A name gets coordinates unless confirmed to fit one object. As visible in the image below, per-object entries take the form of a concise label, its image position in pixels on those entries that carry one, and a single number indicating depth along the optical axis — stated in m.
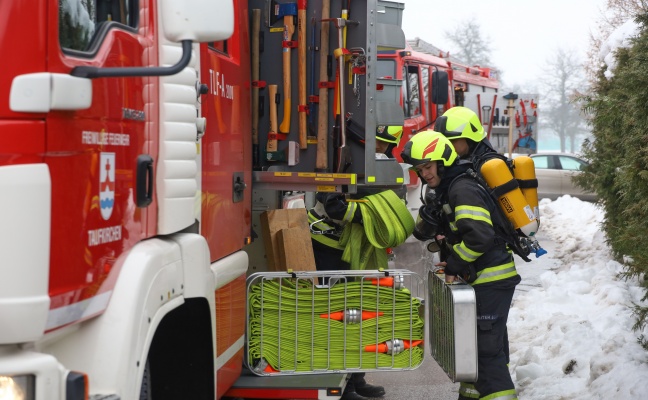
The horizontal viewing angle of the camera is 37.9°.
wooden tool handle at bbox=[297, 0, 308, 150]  5.46
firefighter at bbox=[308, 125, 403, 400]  6.02
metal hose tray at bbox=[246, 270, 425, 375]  5.06
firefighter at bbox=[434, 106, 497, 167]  6.19
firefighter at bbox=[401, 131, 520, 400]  5.52
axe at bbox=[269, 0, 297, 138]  5.46
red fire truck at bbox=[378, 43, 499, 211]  12.88
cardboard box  5.31
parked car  27.56
